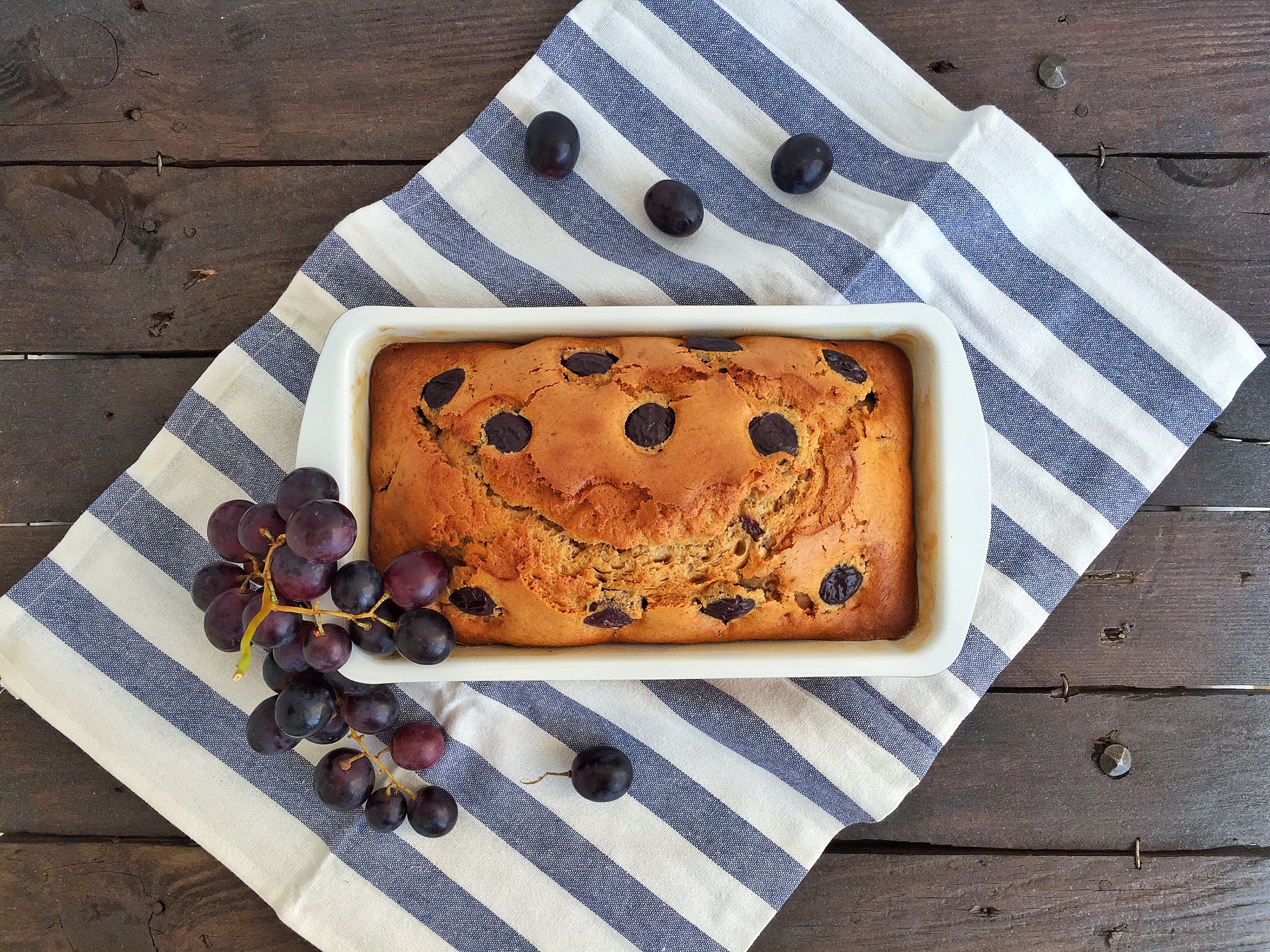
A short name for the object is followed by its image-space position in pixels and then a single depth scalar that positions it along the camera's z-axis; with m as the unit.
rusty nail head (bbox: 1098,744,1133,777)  0.50
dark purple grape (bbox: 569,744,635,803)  0.46
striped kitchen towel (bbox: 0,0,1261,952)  0.48
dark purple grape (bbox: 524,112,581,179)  0.47
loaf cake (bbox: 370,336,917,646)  0.40
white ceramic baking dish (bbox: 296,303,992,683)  0.41
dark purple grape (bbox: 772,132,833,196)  0.46
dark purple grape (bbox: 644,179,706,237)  0.47
